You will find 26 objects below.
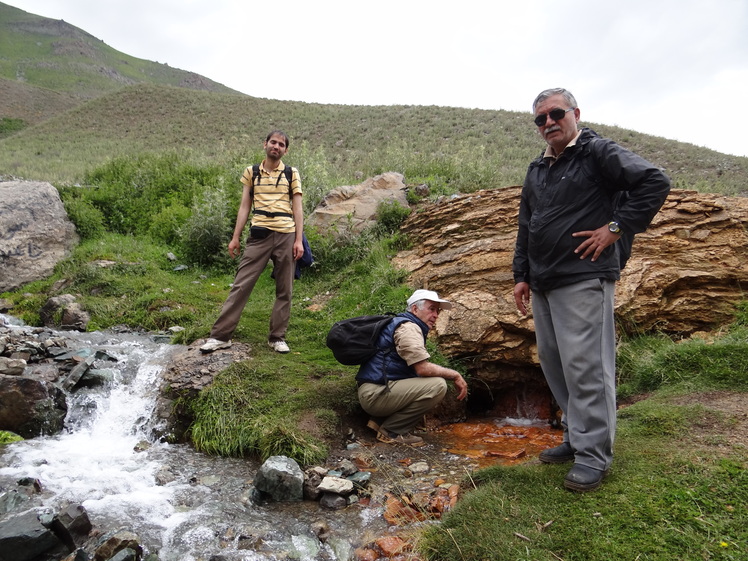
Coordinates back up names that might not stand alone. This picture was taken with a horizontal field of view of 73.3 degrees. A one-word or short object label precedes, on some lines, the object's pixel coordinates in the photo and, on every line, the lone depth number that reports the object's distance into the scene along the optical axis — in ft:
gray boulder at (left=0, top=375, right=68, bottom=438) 15.15
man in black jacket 9.34
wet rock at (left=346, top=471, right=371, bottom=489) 12.47
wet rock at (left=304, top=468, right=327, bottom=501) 12.15
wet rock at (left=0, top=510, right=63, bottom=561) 9.07
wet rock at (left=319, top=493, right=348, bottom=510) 11.75
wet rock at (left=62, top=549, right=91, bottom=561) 9.28
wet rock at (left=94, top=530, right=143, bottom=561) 9.37
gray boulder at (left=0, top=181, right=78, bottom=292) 29.84
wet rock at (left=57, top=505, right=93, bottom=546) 9.85
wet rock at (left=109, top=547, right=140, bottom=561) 9.16
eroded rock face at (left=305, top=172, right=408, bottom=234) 31.12
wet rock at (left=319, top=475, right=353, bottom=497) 11.94
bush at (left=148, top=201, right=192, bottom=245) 36.06
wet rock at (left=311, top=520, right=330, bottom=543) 10.50
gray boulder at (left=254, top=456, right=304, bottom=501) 12.06
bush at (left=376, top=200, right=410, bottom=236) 30.40
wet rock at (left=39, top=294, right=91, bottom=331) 24.48
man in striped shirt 19.54
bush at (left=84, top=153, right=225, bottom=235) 38.52
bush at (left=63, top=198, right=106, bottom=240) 34.96
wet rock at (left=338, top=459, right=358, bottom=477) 13.08
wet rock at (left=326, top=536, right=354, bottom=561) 9.85
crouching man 15.39
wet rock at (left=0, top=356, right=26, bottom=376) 16.22
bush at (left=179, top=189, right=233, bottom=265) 33.01
